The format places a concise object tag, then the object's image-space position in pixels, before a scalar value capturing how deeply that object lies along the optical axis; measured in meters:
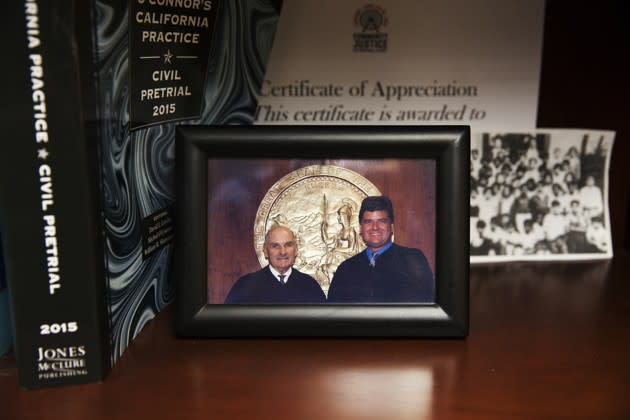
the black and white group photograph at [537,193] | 0.87
